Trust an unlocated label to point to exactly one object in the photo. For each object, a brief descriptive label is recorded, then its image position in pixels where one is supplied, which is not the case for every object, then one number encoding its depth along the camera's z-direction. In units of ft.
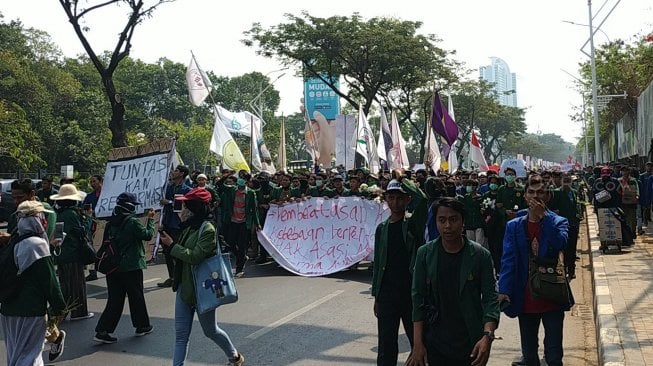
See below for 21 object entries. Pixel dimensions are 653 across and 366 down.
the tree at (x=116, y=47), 63.52
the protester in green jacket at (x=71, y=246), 25.34
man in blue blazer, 15.56
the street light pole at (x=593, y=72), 117.48
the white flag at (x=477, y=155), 66.80
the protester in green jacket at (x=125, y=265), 22.90
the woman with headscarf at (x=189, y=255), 17.20
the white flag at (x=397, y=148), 72.54
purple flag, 60.59
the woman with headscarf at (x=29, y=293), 16.24
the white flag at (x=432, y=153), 57.51
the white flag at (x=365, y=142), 74.43
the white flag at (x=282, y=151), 74.13
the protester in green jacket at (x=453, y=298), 11.93
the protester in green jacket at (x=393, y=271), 16.26
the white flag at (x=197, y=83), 68.64
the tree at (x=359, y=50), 111.96
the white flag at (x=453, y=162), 93.99
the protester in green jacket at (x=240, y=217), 39.93
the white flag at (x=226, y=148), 59.41
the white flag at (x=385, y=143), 72.23
